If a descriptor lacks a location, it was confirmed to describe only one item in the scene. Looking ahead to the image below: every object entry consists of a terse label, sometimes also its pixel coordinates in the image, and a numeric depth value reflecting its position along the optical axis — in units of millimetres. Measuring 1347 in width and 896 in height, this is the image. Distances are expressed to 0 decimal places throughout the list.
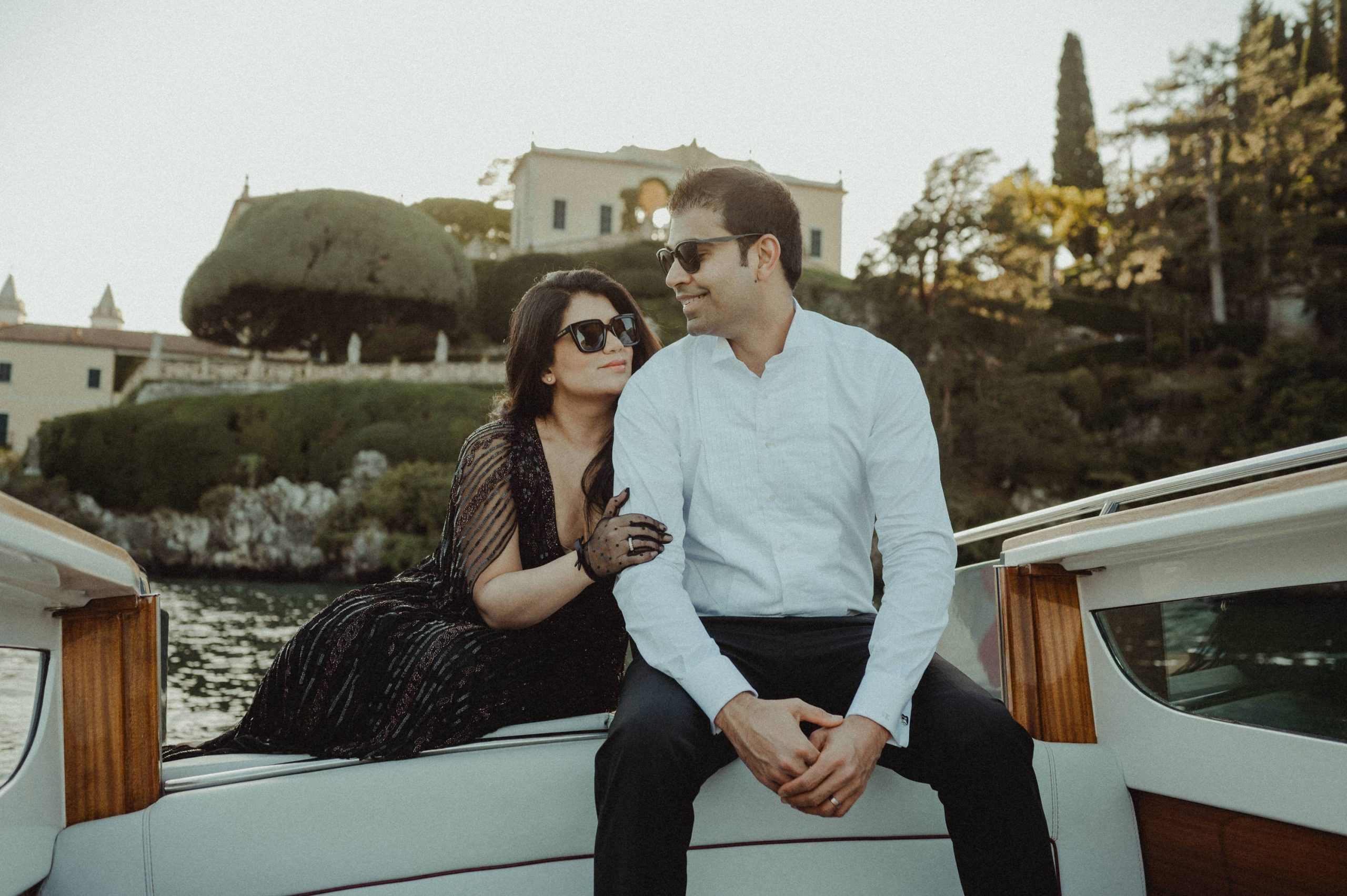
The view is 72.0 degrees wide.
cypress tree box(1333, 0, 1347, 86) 27312
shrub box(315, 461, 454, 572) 19109
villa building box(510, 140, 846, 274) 40781
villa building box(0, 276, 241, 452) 41906
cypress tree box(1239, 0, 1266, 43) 31641
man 1674
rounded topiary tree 27781
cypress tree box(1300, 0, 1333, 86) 29141
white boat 1694
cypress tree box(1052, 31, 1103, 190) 37250
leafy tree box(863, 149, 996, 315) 20734
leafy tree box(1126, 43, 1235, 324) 24234
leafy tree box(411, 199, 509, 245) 44812
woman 2113
